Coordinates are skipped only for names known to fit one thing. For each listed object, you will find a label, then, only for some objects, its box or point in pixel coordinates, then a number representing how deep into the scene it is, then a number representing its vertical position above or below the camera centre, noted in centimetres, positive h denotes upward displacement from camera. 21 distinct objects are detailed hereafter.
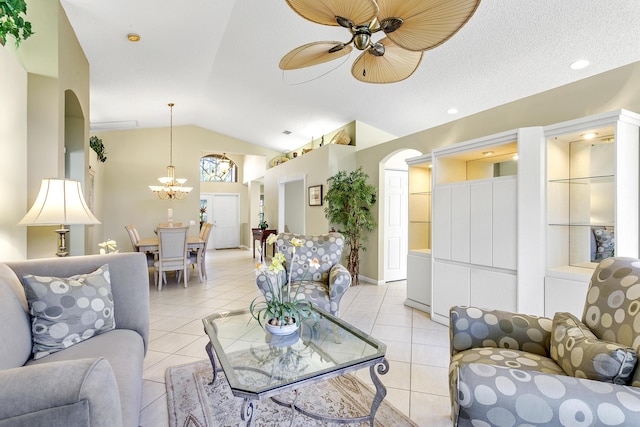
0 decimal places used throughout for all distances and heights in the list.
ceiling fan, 135 +93
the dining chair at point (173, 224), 661 -25
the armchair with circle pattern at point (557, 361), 97 -58
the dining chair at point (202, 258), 536 -79
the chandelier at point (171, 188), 593 +49
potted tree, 482 +10
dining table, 488 -54
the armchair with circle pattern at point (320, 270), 283 -58
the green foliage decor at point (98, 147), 557 +122
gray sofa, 78 -50
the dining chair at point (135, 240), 497 -46
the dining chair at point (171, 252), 469 -60
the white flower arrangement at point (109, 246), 255 -28
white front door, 1033 -24
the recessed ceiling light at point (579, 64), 283 +140
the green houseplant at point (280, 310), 179 -58
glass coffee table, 133 -74
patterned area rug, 174 -117
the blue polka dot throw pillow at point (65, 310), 153 -52
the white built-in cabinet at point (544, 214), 223 +0
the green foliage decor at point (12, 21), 151 +100
